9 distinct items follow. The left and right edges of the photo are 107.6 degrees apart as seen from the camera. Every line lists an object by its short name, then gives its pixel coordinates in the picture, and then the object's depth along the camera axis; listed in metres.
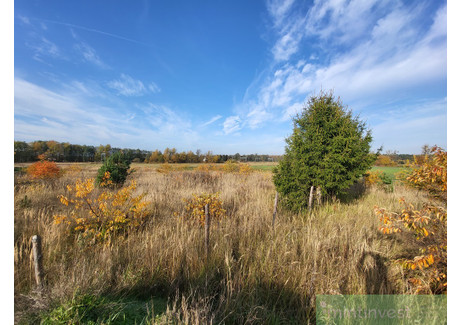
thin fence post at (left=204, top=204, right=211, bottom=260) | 3.00
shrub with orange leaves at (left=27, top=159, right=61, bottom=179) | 10.34
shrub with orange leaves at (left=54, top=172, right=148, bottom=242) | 3.40
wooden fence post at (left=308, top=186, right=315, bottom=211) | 5.48
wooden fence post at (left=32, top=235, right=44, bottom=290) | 1.82
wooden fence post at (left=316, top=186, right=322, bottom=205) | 5.81
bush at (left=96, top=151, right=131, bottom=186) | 8.30
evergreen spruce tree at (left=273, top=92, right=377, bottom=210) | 5.57
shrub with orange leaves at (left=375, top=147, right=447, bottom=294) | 2.25
